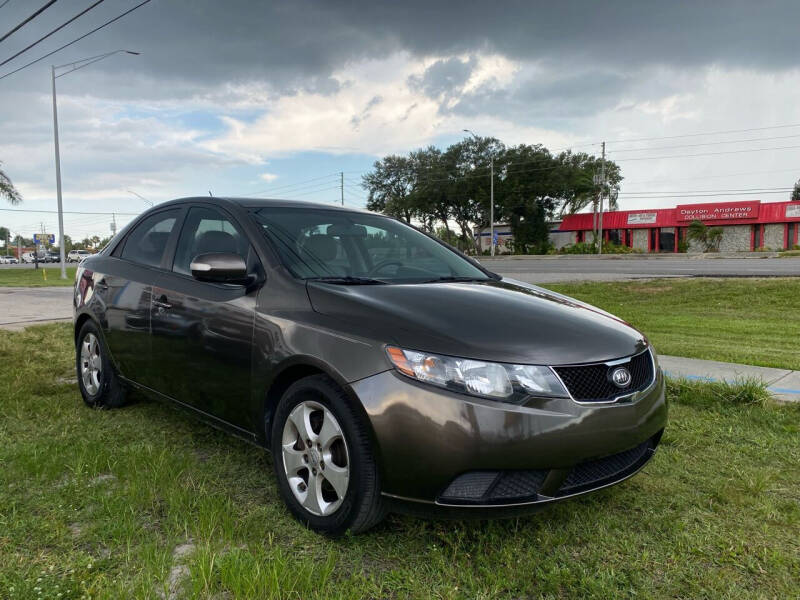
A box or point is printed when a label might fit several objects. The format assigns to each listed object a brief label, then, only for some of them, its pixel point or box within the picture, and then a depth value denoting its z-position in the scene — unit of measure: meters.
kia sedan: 2.32
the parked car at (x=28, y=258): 79.56
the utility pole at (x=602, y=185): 48.31
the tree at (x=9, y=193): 33.50
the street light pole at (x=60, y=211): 25.34
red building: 46.00
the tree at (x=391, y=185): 57.77
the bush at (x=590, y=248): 47.78
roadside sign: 72.09
